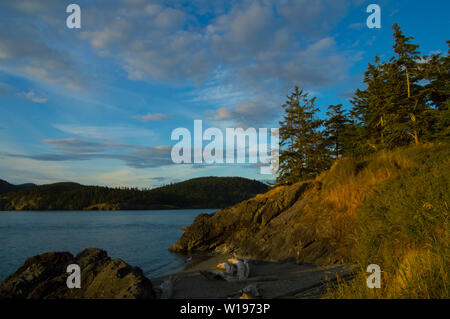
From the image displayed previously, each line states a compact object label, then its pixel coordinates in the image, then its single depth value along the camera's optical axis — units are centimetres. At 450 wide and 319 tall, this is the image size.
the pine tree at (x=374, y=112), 2898
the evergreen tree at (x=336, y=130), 3268
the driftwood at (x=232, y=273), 1139
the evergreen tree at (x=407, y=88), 2631
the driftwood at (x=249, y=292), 827
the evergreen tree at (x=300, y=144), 2736
